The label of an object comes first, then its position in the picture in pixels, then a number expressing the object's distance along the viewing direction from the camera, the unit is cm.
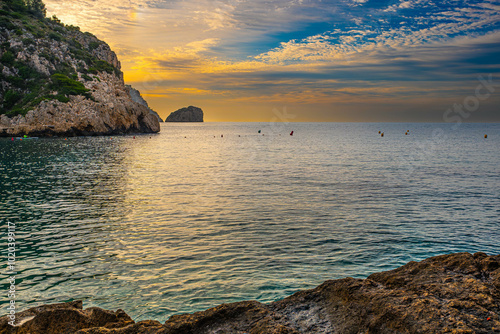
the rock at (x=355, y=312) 520
